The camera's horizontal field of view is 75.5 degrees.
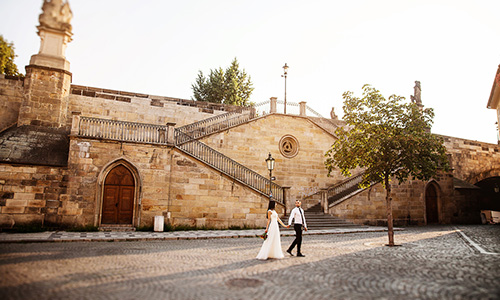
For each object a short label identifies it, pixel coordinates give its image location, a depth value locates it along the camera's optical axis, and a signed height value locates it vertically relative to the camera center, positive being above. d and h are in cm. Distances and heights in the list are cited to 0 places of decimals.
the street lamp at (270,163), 1700 +170
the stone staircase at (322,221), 1869 -142
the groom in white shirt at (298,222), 982 -80
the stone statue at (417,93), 2980 +975
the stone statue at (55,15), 1878 +1019
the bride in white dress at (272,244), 906 -137
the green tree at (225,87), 3862 +1293
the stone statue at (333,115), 2814 +713
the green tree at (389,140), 1300 +235
